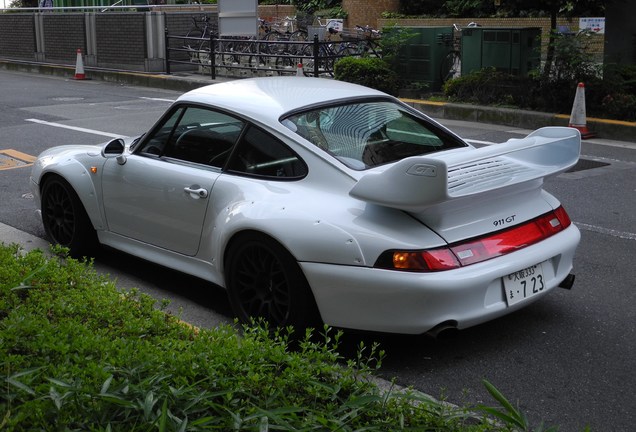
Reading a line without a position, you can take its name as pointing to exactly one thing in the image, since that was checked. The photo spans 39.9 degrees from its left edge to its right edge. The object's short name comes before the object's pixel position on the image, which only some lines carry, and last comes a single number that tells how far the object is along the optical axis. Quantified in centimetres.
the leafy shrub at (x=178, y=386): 299
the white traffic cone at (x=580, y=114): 1216
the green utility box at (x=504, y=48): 1512
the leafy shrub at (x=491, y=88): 1419
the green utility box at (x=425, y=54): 1648
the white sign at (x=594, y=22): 2292
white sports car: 450
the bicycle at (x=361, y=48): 1847
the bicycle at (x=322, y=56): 1842
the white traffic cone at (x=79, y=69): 2350
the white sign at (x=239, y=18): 2120
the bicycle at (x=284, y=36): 2127
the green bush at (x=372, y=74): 1619
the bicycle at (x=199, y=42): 2236
